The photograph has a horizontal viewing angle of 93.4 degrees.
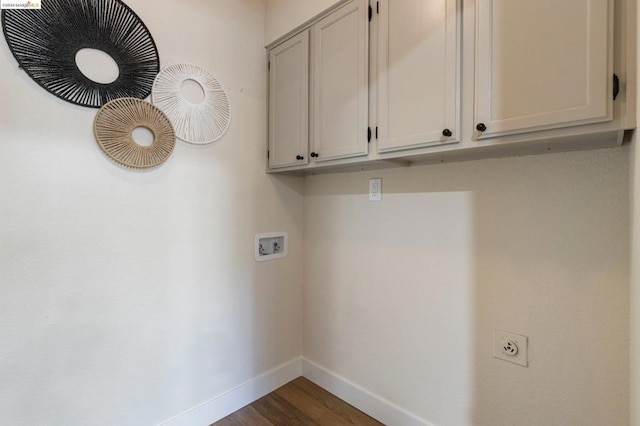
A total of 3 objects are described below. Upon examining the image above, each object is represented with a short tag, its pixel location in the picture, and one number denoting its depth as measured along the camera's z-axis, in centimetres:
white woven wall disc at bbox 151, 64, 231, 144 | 152
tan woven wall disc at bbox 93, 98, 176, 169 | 134
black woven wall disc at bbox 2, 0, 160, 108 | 117
